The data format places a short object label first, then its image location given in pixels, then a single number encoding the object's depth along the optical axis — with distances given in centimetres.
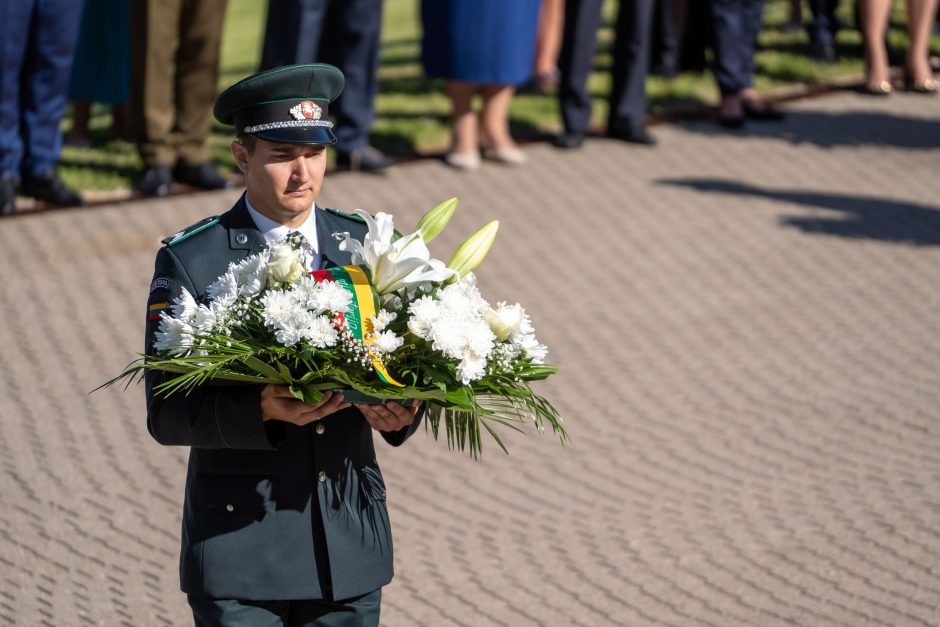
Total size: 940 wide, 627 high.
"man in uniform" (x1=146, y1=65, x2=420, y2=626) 619
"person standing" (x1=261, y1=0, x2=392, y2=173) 1666
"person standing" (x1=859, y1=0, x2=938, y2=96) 2137
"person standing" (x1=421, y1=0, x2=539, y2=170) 1783
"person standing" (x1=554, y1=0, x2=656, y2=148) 1887
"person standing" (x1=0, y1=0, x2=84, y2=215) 1547
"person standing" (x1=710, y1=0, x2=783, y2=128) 2009
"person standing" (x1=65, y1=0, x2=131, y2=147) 1803
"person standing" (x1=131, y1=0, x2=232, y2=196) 1658
